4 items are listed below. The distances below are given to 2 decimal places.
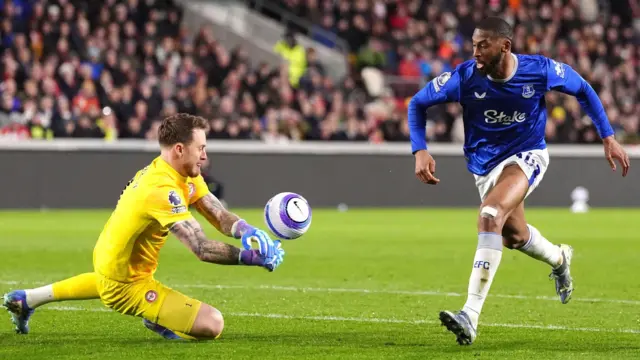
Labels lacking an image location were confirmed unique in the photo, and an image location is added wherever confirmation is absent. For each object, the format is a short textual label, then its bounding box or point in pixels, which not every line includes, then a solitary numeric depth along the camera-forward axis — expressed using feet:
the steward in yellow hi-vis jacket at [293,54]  179.32
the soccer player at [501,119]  52.49
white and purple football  47.06
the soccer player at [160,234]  46.57
